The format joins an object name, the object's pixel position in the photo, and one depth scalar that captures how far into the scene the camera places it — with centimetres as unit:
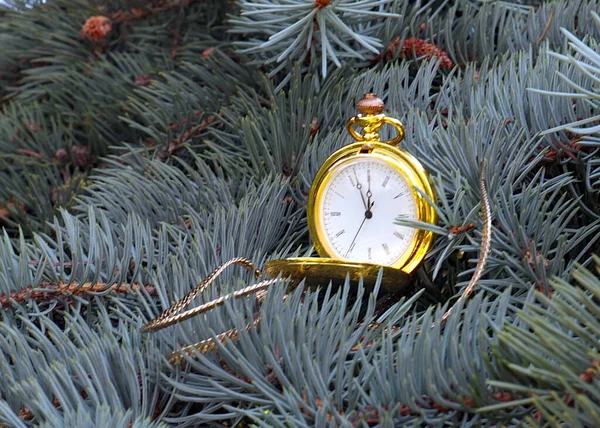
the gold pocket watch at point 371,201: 70
